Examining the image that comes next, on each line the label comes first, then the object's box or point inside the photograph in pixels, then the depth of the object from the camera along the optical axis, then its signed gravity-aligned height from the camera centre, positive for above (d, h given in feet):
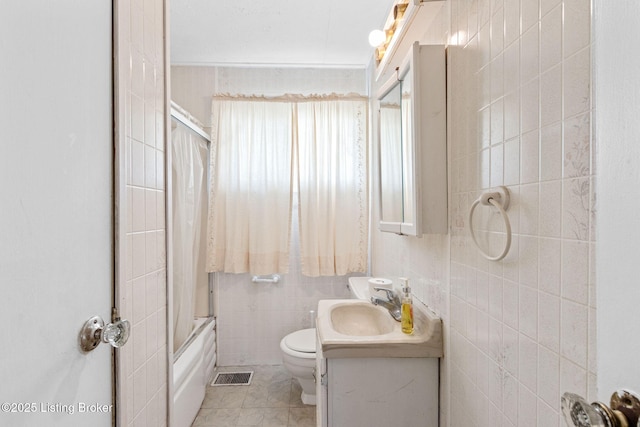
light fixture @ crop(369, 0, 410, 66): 4.35 +2.76
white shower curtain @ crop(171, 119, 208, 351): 6.36 -0.21
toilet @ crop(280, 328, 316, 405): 6.49 -3.12
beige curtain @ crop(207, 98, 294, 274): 8.07 +0.65
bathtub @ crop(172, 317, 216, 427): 5.62 -3.24
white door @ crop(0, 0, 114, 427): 1.75 +0.02
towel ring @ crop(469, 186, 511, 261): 2.54 +0.08
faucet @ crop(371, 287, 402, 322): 5.10 -1.53
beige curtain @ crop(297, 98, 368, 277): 8.21 +0.69
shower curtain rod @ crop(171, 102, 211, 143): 6.15 +1.92
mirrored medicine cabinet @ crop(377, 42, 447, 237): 3.82 +0.91
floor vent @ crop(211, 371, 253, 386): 7.70 -4.18
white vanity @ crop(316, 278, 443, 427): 4.02 -2.18
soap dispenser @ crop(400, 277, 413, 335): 4.33 -1.44
